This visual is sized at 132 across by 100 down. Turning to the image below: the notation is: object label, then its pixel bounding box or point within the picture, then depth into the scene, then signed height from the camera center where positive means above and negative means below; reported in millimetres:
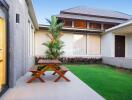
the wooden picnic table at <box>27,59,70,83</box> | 3452 -772
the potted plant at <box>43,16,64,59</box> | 7855 +634
